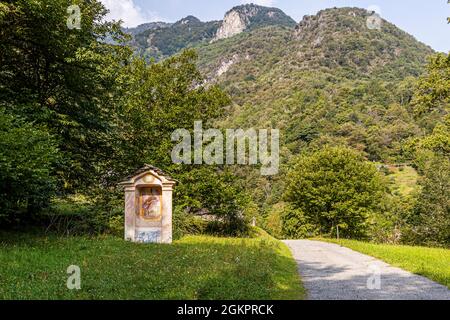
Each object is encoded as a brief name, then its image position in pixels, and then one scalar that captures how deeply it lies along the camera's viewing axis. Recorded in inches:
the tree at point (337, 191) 1866.4
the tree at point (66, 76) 759.7
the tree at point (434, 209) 1396.2
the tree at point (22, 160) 585.0
